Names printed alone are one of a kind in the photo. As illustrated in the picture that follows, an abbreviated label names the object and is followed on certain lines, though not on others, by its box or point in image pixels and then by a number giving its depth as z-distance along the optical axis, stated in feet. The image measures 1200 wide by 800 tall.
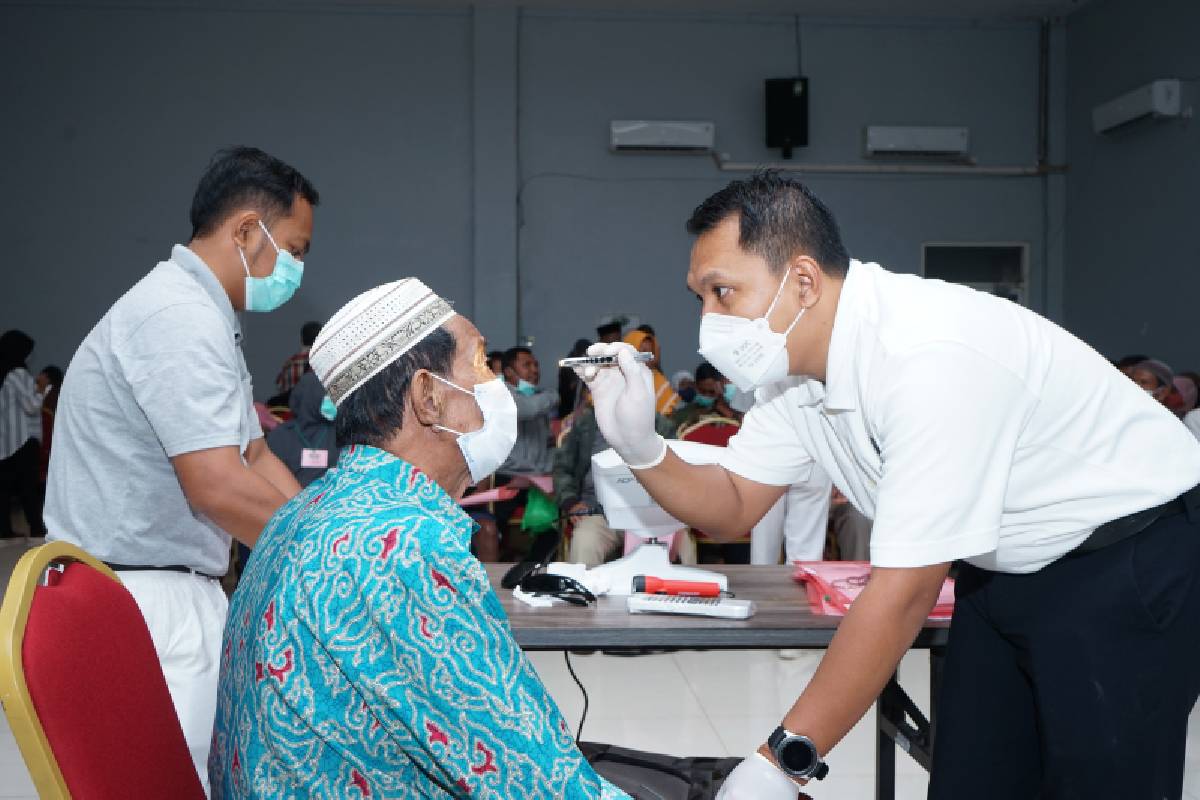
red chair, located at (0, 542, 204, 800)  2.88
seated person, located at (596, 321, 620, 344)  22.84
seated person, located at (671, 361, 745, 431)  17.03
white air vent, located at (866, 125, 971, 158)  28.07
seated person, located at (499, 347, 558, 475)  16.31
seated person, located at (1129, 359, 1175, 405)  16.79
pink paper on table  5.82
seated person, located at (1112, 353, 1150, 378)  18.68
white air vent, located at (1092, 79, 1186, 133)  23.40
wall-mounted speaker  27.53
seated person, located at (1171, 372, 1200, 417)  18.98
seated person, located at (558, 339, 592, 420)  21.97
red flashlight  6.08
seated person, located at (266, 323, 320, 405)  21.50
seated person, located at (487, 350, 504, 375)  21.39
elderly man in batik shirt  3.05
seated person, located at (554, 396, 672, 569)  13.46
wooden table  5.46
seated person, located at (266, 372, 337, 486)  13.10
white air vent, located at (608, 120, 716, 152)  27.50
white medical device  6.16
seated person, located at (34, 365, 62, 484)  21.66
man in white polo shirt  3.94
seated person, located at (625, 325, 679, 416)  16.10
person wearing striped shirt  20.38
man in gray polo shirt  5.32
